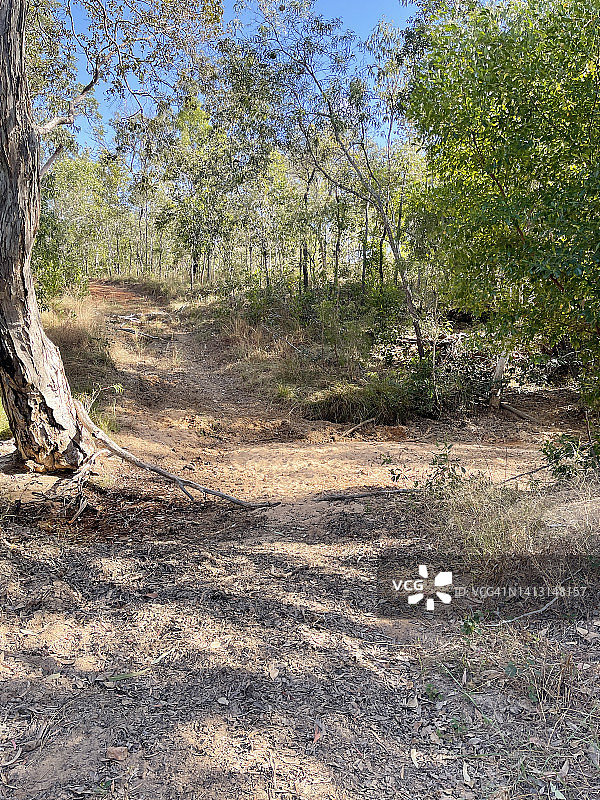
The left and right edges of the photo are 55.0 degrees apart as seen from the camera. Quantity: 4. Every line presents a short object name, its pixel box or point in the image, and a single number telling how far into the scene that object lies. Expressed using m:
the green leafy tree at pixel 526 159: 3.68
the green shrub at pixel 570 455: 4.46
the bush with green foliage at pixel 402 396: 8.94
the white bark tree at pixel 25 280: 4.07
